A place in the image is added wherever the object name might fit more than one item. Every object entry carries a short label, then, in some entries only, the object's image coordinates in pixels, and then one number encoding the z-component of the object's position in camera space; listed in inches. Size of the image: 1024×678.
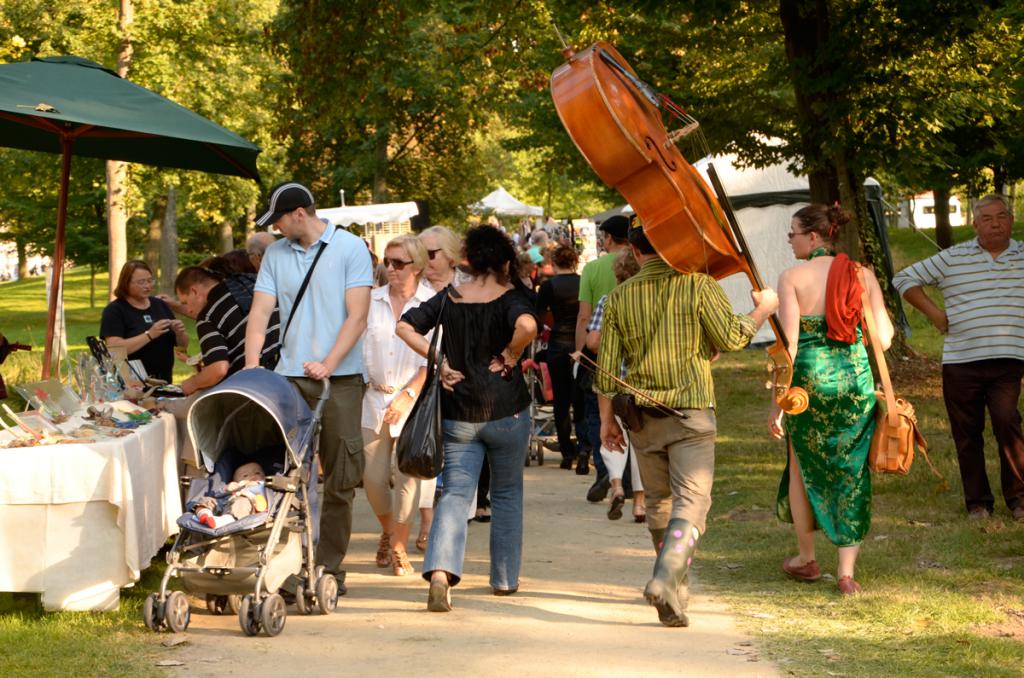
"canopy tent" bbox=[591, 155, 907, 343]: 1886.1
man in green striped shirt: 520.1
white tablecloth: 533.0
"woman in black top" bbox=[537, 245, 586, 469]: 947.3
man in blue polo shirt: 571.8
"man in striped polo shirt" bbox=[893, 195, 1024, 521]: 732.0
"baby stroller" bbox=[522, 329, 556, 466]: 1056.9
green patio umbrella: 629.0
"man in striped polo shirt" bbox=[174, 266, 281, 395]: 605.9
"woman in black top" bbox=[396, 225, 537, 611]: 570.9
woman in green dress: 580.4
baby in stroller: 515.5
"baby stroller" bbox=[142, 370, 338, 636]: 514.0
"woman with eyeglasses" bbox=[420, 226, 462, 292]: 682.8
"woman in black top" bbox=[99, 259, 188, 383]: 792.9
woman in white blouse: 656.4
